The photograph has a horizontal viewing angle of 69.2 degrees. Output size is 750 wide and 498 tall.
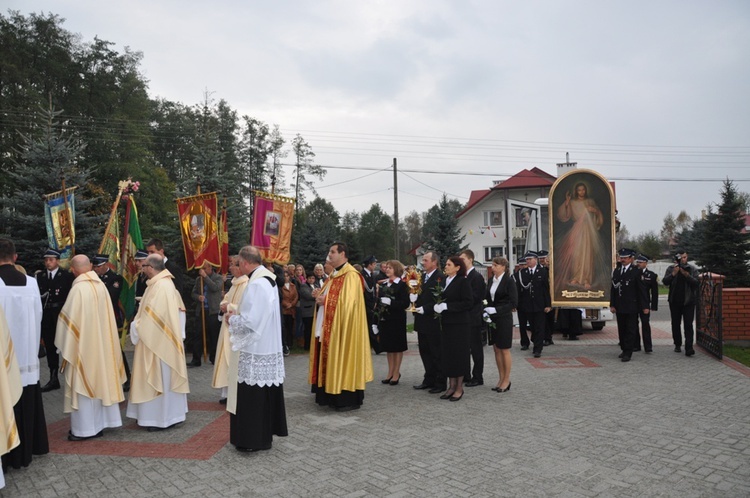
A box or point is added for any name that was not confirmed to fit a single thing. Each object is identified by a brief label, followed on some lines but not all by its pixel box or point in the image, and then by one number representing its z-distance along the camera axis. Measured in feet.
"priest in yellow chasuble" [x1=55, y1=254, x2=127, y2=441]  19.21
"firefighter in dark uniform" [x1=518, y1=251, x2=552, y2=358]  37.16
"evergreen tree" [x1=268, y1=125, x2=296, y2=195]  144.97
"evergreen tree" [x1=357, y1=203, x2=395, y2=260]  216.33
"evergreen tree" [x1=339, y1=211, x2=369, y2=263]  263.86
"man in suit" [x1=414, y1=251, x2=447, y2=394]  26.43
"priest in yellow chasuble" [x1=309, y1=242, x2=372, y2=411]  23.07
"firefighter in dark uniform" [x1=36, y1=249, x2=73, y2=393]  28.96
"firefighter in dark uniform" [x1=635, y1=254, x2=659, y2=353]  34.53
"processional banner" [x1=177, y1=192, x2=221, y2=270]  35.55
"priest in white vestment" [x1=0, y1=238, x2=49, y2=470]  16.94
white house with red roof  144.05
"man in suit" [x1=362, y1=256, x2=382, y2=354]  27.50
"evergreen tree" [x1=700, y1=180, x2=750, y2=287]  93.45
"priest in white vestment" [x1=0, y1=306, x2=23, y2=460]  14.62
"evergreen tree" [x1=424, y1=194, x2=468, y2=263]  104.12
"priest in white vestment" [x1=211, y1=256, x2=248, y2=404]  23.49
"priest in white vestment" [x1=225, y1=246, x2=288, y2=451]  17.67
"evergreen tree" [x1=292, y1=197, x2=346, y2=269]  90.79
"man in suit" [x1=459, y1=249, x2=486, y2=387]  27.12
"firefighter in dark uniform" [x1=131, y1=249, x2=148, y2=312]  28.66
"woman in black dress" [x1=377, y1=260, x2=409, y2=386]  28.37
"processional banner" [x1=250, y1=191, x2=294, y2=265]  36.91
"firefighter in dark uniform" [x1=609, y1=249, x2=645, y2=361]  34.12
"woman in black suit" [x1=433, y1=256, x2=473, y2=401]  24.66
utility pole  97.55
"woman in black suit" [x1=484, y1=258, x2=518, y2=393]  26.61
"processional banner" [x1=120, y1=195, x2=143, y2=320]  32.45
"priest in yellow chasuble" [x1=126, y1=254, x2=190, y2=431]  20.44
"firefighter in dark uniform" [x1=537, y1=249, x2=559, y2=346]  42.14
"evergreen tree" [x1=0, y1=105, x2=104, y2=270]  46.03
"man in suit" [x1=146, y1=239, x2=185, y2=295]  25.78
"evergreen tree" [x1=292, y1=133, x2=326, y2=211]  145.69
